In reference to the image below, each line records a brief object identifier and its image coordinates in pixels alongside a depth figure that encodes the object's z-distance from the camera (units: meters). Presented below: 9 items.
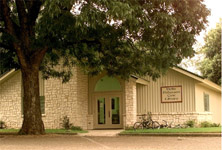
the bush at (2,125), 25.28
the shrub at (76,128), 21.80
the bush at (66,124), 22.25
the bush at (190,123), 22.38
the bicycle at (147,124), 21.34
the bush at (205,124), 23.11
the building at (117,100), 22.83
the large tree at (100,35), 12.76
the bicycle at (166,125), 22.12
